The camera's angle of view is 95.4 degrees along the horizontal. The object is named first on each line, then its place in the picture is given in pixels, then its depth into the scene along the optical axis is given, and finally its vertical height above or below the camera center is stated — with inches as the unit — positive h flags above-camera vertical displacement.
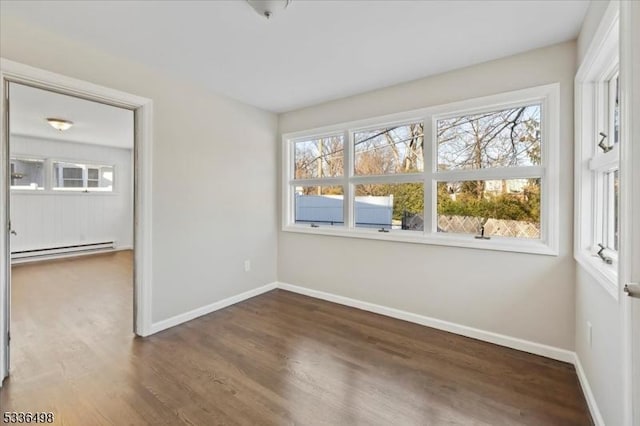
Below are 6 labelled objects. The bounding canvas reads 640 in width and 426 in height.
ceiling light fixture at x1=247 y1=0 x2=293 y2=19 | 68.4 +49.1
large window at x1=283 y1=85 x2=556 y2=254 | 94.6 +14.3
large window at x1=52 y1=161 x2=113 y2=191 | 245.0 +29.8
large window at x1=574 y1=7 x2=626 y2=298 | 64.7 +13.0
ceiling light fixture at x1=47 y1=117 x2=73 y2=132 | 176.4 +53.9
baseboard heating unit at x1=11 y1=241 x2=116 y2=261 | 222.8 -33.5
